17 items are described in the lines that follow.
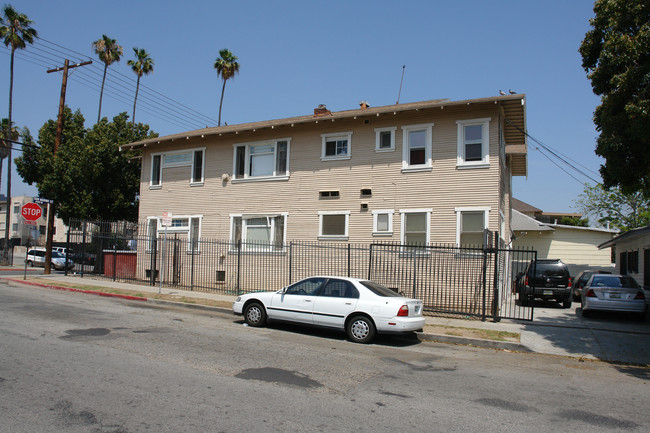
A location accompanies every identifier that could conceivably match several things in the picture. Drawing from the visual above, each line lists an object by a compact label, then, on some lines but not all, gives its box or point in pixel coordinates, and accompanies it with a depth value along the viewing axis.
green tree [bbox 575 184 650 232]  41.41
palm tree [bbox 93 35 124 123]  42.59
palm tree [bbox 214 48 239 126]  43.69
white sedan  10.30
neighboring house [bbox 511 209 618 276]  31.00
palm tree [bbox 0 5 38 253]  36.70
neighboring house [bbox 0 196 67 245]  65.79
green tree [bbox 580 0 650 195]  9.61
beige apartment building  16.28
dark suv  18.41
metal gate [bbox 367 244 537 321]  14.78
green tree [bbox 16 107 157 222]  27.06
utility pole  22.64
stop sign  19.22
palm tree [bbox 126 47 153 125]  44.47
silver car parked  14.50
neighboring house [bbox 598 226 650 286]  18.36
